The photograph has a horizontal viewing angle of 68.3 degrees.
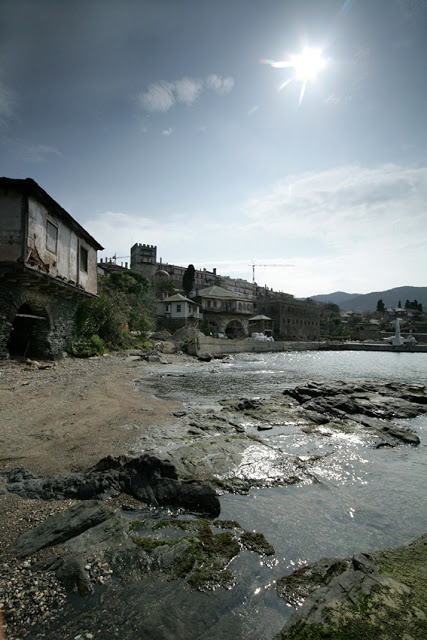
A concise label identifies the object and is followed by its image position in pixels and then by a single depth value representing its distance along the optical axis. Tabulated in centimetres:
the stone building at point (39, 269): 1529
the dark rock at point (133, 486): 486
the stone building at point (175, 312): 5491
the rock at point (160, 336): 4331
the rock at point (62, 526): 360
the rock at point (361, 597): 270
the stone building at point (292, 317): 8862
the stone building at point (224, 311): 6525
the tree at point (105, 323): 2322
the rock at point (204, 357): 3735
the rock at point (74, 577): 313
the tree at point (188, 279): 7294
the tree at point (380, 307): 13388
